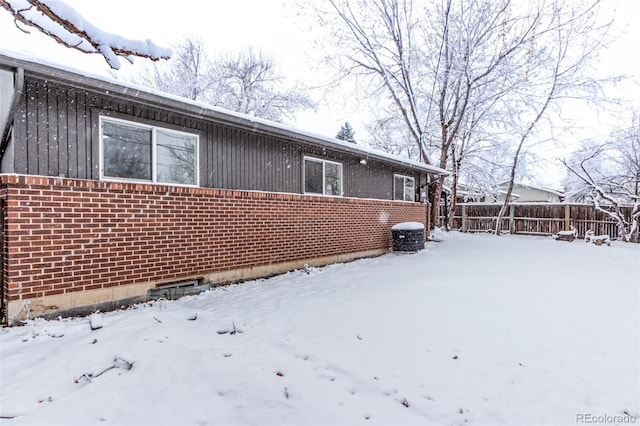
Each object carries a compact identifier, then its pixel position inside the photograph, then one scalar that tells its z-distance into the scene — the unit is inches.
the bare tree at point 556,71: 508.4
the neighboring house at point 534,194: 1184.2
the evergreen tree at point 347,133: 1245.3
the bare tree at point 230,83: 814.5
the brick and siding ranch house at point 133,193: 152.6
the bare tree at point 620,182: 498.6
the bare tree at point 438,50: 522.6
